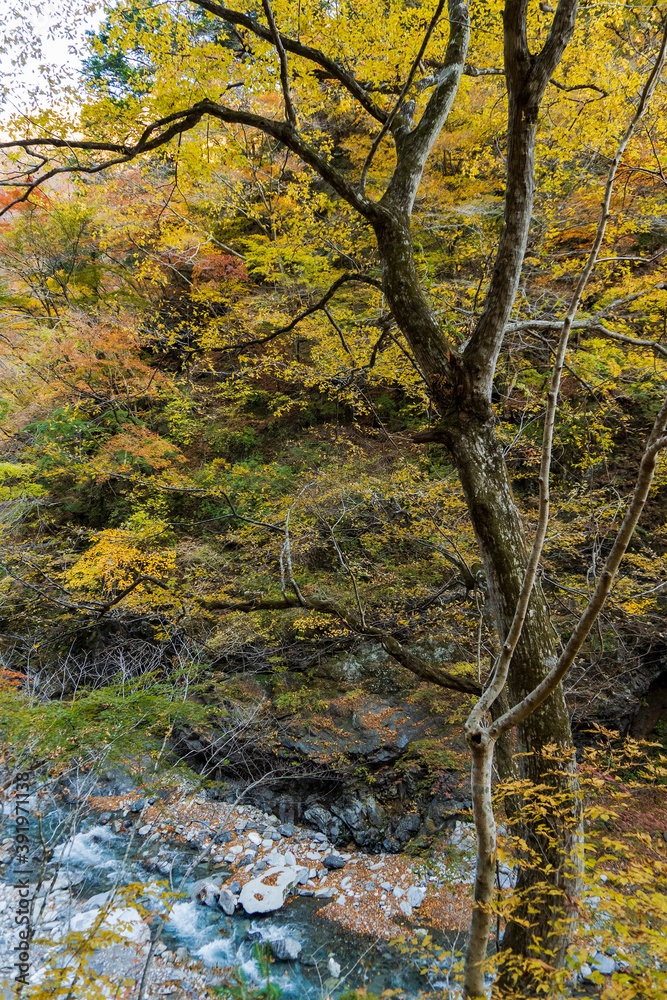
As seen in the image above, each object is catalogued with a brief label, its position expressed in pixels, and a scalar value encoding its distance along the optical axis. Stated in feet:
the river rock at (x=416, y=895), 16.40
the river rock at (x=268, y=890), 16.67
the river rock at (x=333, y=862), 18.47
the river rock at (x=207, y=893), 17.11
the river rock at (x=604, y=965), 12.21
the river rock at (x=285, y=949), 15.14
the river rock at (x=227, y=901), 16.69
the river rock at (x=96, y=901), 16.41
